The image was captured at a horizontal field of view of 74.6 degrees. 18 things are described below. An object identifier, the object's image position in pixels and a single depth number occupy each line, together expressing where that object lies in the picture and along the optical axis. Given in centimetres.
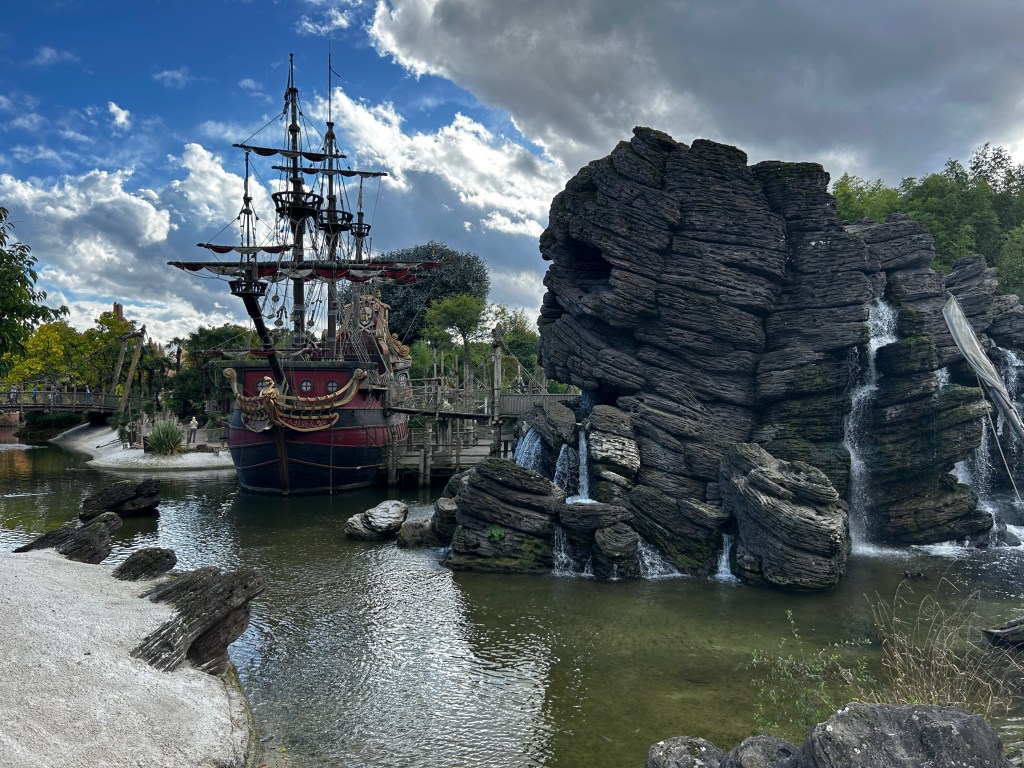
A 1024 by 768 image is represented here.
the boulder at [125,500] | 2405
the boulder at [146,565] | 1394
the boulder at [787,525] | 1683
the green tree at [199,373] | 5412
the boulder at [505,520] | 1870
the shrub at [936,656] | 783
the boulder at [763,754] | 539
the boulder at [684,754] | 604
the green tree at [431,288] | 6900
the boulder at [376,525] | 2231
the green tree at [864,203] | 4156
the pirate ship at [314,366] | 3047
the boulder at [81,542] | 1584
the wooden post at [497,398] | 3348
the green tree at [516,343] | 6938
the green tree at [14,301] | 1089
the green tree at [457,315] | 6156
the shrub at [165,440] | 4006
